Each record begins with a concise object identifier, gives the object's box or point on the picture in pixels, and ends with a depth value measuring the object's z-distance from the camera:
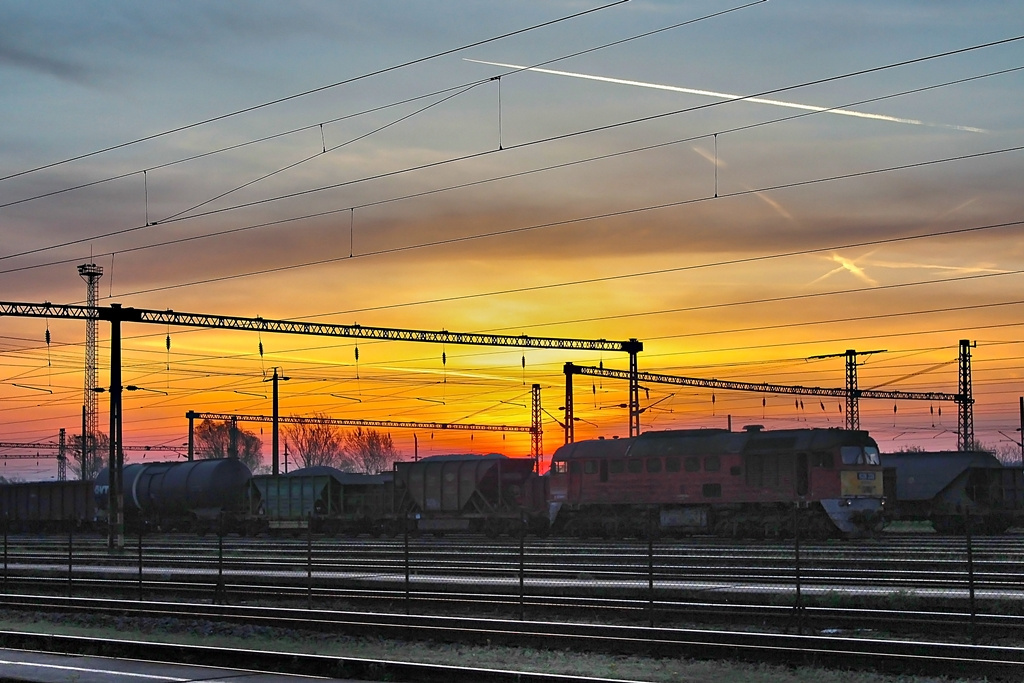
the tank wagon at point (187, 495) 62.12
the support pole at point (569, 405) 60.23
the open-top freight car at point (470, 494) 54.56
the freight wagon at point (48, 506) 70.44
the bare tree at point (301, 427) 194.25
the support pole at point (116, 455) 43.62
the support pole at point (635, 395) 61.40
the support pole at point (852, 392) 82.06
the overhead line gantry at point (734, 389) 62.25
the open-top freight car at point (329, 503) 58.06
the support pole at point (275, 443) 81.12
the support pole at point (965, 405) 74.00
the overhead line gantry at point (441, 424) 83.69
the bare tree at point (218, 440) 191.94
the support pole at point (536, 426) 83.00
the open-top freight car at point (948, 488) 51.44
